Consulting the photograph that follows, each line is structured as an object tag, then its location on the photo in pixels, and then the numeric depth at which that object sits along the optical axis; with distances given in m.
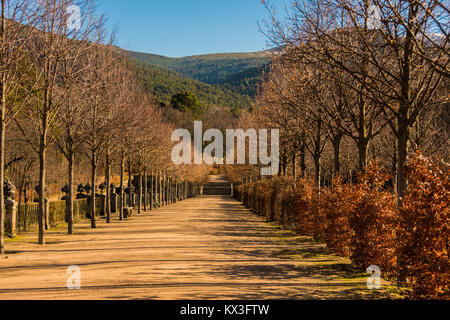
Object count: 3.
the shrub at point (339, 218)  11.12
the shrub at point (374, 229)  8.92
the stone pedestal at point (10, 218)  16.66
